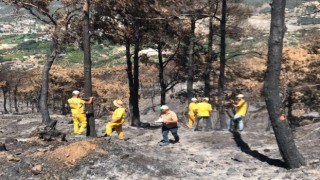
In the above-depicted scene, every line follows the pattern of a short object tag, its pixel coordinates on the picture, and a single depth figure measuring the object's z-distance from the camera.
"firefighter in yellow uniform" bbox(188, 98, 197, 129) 18.17
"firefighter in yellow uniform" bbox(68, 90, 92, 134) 15.20
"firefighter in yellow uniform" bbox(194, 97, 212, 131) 17.73
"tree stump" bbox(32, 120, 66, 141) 13.45
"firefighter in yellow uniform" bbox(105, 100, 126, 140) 14.50
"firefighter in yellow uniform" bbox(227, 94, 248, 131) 16.80
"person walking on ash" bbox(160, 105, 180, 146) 14.70
